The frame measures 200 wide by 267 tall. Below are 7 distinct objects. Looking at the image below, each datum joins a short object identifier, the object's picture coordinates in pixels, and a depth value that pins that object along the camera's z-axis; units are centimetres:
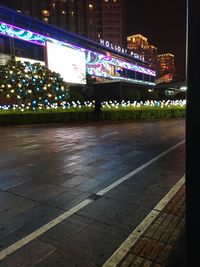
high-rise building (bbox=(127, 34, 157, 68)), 14050
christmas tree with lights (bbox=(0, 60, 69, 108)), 1878
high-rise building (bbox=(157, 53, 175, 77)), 16438
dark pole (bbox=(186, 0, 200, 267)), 179
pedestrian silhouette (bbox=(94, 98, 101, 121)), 1738
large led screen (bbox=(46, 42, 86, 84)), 3089
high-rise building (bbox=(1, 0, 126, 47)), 8162
